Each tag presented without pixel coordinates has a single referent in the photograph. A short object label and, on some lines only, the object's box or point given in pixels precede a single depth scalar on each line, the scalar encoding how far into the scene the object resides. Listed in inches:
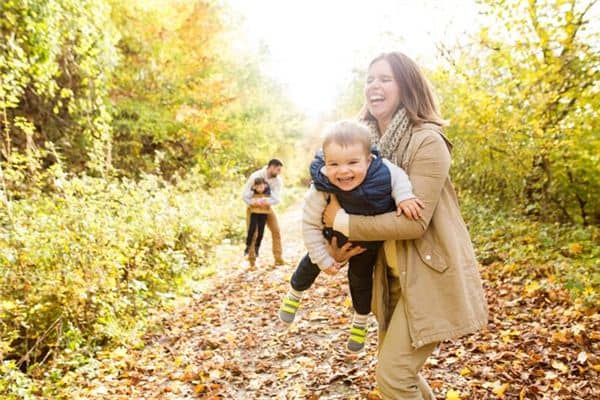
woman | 84.8
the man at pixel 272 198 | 331.9
